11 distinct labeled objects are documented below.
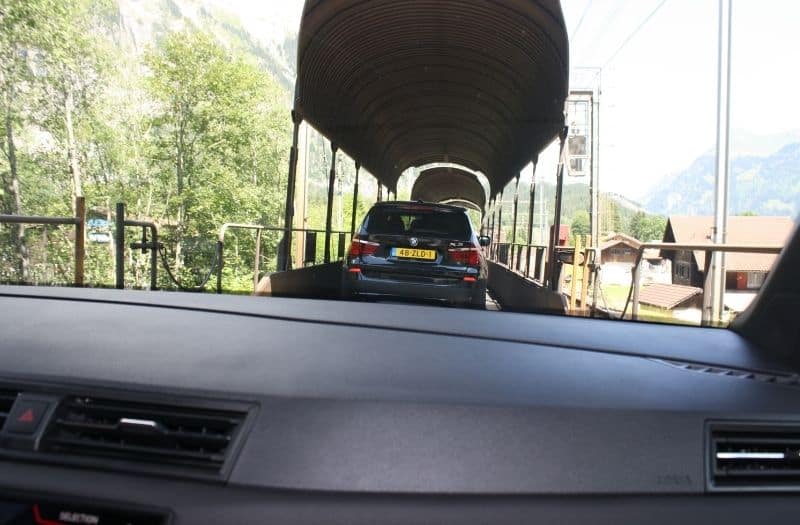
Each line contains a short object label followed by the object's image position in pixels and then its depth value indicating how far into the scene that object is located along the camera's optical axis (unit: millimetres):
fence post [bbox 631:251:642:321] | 4082
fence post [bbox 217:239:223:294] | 6437
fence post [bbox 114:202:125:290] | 5730
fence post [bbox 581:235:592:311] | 9020
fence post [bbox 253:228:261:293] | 9331
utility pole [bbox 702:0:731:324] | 2771
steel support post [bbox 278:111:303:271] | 10484
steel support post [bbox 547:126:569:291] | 10589
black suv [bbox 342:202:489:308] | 7090
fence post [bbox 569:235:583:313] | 9695
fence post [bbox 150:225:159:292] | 5590
